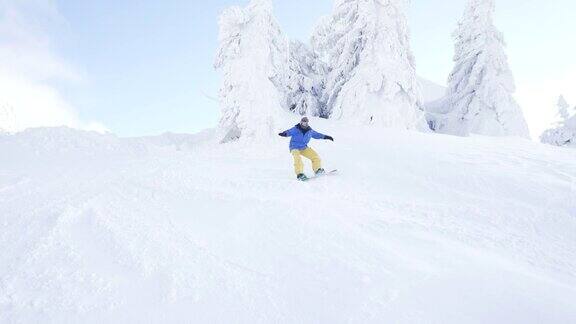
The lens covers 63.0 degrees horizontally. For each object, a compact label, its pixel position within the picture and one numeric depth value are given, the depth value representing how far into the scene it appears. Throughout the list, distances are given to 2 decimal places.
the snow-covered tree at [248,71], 16.25
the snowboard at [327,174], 9.02
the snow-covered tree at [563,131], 29.20
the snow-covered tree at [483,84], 27.81
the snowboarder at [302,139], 9.46
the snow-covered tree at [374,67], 20.86
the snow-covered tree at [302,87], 23.45
